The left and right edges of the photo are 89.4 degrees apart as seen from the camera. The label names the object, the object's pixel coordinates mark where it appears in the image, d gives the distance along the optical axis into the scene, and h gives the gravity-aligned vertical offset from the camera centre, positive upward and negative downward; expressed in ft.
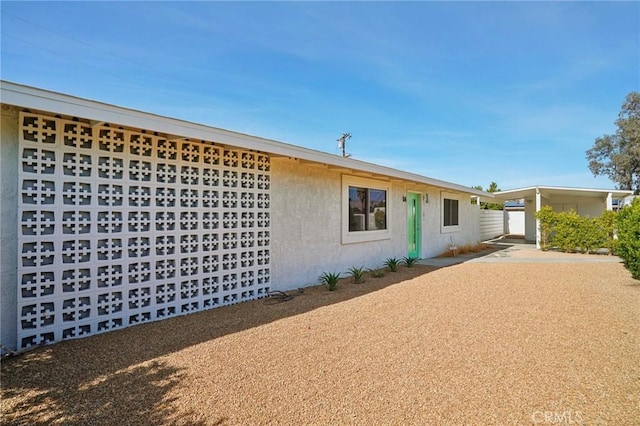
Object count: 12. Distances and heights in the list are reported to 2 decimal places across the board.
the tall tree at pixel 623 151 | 94.73 +21.36
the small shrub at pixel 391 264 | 32.10 -4.67
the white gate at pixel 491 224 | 68.73 -1.10
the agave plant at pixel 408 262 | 34.51 -4.73
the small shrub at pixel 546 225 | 49.03 -0.87
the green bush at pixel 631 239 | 24.81 -1.59
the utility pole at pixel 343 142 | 80.94 +19.62
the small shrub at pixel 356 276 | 26.68 -4.90
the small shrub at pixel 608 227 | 43.39 -1.02
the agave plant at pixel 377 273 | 29.17 -5.08
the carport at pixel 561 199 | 52.60 +4.06
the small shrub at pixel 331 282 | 23.89 -4.77
